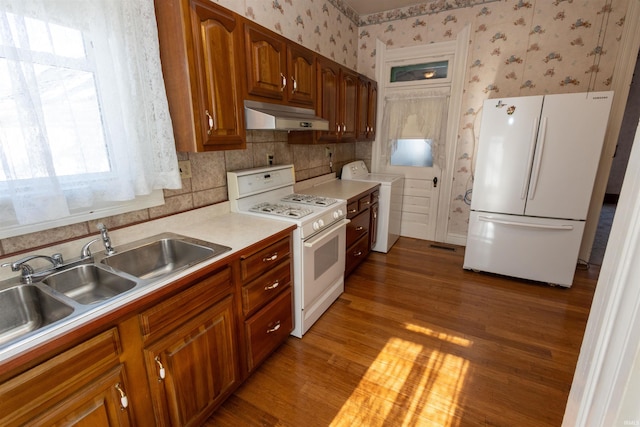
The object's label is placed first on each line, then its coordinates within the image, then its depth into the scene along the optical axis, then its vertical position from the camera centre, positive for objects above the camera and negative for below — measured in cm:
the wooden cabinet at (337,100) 257 +38
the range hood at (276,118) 182 +15
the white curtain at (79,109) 109 +14
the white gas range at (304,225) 202 -58
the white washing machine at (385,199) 350 -66
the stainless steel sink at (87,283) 126 -60
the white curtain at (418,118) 365 +30
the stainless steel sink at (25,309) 111 -62
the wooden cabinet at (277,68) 181 +49
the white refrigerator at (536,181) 252 -34
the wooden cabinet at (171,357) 89 -80
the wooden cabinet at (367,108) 338 +40
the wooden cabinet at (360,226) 285 -85
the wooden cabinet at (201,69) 147 +37
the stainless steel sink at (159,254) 148 -57
